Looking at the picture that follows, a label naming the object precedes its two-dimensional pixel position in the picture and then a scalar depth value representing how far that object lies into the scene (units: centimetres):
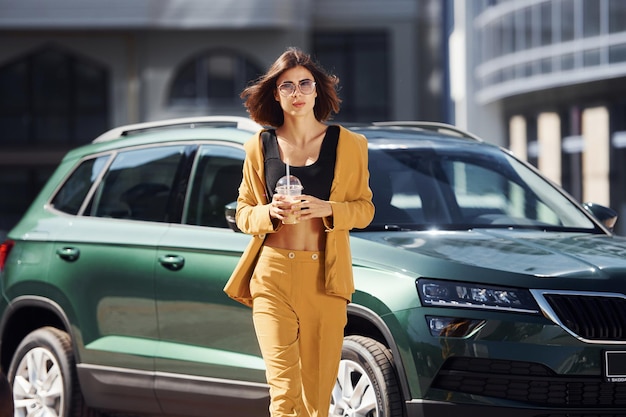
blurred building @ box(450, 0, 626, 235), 3727
